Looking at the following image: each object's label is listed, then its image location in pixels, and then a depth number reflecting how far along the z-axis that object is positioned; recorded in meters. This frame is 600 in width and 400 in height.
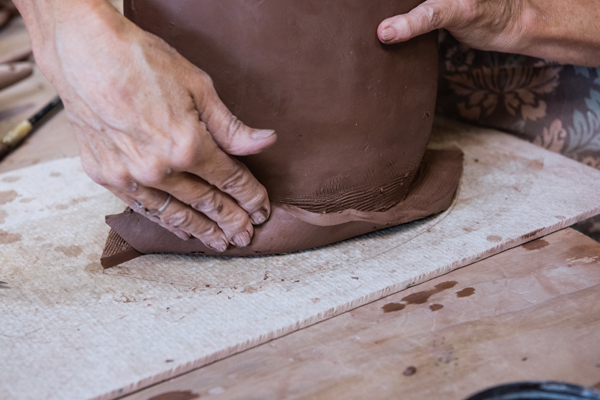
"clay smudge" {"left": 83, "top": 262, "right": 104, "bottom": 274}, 0.82
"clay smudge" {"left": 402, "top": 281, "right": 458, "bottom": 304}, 0.78
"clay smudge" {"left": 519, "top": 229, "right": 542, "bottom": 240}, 0.83
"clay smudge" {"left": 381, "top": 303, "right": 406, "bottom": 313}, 0.77
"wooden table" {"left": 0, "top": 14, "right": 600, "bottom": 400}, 0.72
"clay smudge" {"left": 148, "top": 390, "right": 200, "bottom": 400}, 0.72
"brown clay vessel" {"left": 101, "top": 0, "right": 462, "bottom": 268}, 0.76
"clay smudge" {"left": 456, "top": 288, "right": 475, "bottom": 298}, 0.78
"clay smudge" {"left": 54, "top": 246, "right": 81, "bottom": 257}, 0.84
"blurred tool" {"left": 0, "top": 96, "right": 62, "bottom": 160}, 1.02
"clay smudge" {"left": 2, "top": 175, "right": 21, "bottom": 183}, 0.94
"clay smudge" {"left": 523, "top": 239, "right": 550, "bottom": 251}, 0.82
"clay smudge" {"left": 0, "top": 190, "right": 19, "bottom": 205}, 0.91
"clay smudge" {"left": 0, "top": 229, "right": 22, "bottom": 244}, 0.85
